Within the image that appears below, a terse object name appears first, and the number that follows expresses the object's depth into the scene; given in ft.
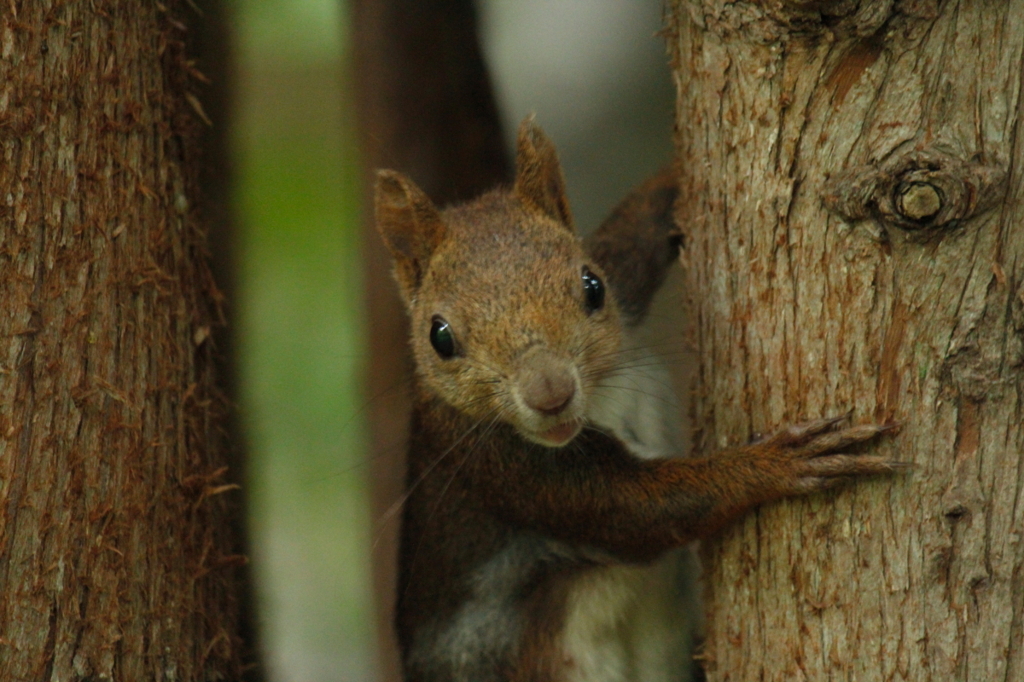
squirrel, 18.07
